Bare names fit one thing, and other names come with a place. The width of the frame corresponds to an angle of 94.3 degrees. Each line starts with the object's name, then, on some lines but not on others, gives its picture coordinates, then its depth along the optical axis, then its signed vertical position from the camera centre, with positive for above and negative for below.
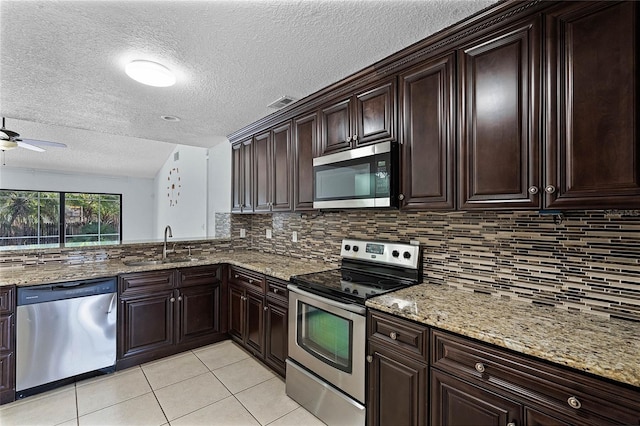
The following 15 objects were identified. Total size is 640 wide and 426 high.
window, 6.91 -0.06
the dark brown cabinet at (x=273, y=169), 2.95 +0.47
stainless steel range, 1.78 -0.75
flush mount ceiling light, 1.96 +0.97
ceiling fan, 3.43 +0.94
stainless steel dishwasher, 2.23 -0.94
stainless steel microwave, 1.92 +0.26
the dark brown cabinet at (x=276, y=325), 2.42 -0.94
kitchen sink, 3.06 -0.50
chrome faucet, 3.23 -0.40
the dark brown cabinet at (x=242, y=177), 3.52 +0.46
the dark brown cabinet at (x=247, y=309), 2.72 -0.94
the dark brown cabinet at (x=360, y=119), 1.99 +0.71
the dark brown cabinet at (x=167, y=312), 2.68 -0.97
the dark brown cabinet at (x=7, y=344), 2.15 -0.95
